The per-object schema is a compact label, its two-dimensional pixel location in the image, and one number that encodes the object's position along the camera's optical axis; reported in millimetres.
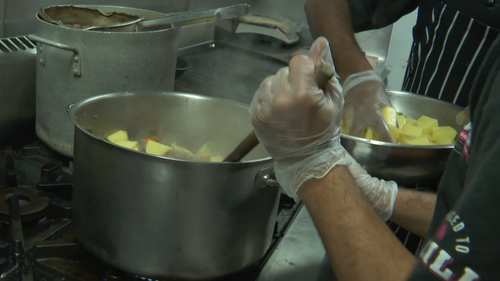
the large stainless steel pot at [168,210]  733
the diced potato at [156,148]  987
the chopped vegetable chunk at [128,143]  963
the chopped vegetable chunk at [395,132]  1132
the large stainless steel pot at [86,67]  1062
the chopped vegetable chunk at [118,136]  999
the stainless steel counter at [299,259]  936
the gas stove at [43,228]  837
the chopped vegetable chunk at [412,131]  1146
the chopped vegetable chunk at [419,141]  1105
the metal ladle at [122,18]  1166
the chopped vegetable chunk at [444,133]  1155
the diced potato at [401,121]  1199
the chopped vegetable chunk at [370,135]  1092
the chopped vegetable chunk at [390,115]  1155
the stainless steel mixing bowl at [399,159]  935
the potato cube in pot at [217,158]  1051
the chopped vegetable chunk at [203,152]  1077
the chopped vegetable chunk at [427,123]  1208
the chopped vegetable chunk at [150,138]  1100
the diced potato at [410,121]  1243
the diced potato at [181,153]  992
